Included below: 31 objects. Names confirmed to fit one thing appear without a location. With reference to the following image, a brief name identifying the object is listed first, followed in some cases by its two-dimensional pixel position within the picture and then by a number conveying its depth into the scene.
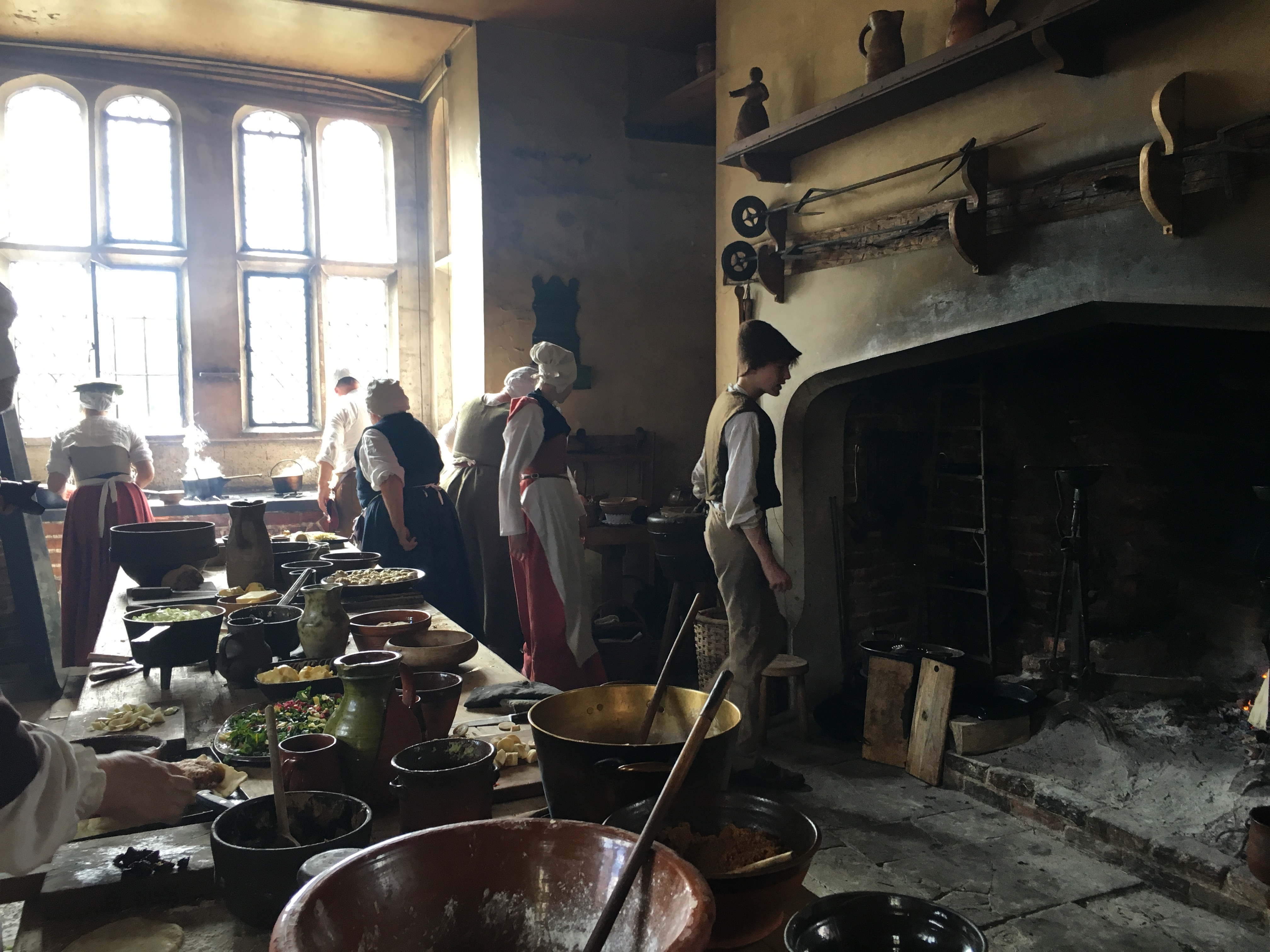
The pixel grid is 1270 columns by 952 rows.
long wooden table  2.03
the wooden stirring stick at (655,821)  0.87
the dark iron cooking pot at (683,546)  4.64
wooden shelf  2.66
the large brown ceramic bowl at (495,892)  0.92
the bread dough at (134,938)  1.12
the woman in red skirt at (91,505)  4.77
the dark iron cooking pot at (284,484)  6.54
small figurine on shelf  4.13
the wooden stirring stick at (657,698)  1.46
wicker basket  4.58
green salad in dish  1.72
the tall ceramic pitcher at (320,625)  2.34
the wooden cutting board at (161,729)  1.79
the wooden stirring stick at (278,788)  1.21
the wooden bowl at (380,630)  2.43
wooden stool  4.14
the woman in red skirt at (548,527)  4.21
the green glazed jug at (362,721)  1.47
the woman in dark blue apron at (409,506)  4.25
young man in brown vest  3.60
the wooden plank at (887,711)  3.96
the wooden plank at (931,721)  3.73
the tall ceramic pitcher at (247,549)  3.23
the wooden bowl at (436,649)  2.24
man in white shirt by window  6.24
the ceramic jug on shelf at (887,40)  3.41
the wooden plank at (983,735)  3.67
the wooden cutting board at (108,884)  1.20
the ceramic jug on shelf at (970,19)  3.06
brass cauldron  1.22
